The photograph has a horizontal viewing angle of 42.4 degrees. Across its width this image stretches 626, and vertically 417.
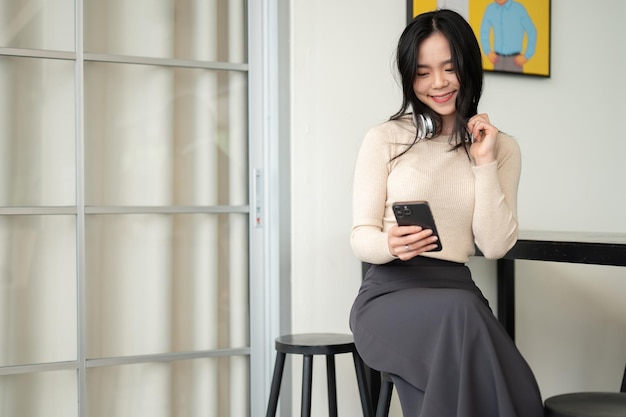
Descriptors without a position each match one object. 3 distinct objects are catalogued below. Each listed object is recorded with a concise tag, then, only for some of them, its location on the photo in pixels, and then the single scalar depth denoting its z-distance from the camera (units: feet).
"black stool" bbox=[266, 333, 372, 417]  7.48
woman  5.79
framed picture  9.88
